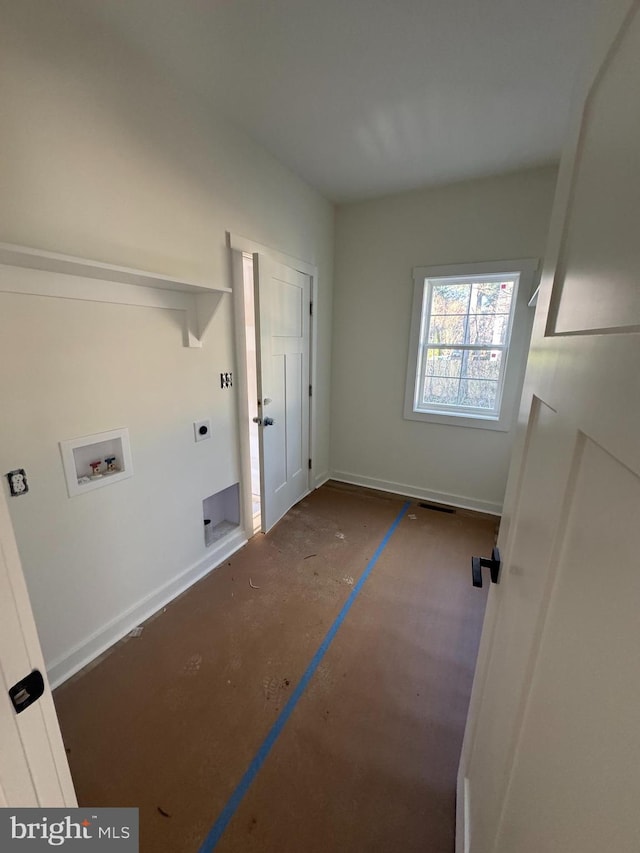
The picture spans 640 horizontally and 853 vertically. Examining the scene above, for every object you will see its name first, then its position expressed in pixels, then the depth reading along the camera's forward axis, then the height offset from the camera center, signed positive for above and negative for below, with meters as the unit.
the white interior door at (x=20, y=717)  0.57 -0.67
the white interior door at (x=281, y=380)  2.39 -0.28
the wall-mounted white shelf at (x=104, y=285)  1.21 +0.25
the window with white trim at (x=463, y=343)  2.86 +0.04
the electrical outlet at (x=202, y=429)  2.11 -0.54
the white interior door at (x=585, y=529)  0.30 -0.21
